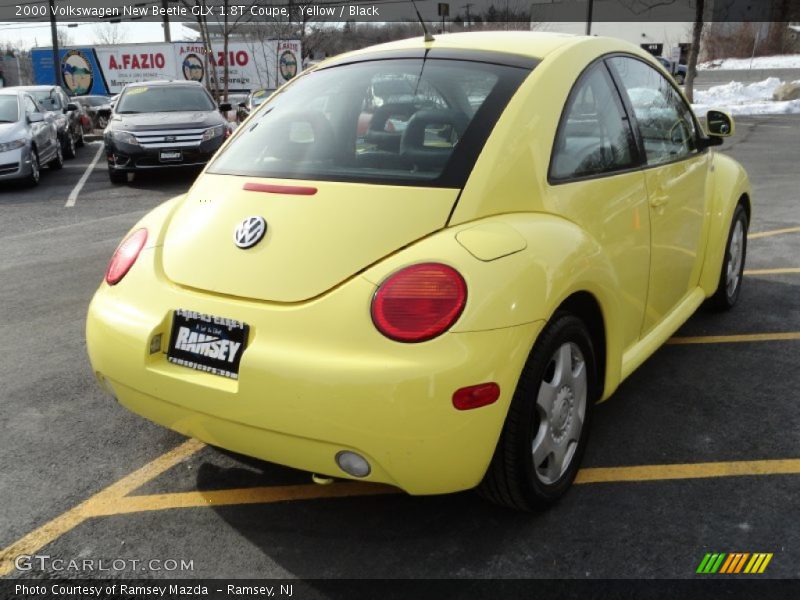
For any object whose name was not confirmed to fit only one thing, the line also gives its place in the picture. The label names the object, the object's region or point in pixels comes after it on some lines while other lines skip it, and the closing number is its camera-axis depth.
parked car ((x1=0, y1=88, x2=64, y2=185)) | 11.63
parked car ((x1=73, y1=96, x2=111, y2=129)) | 24.33
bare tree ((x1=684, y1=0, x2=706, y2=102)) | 19.41
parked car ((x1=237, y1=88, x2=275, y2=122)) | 21.55
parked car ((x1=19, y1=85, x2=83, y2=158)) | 15.92
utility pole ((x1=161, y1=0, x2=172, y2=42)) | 39.62
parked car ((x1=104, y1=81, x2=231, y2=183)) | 11.61
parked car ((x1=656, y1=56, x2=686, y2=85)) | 34.81
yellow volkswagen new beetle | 2.29
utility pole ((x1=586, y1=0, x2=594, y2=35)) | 28.19
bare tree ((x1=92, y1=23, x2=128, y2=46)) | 84.58
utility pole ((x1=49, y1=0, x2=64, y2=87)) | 34.35
